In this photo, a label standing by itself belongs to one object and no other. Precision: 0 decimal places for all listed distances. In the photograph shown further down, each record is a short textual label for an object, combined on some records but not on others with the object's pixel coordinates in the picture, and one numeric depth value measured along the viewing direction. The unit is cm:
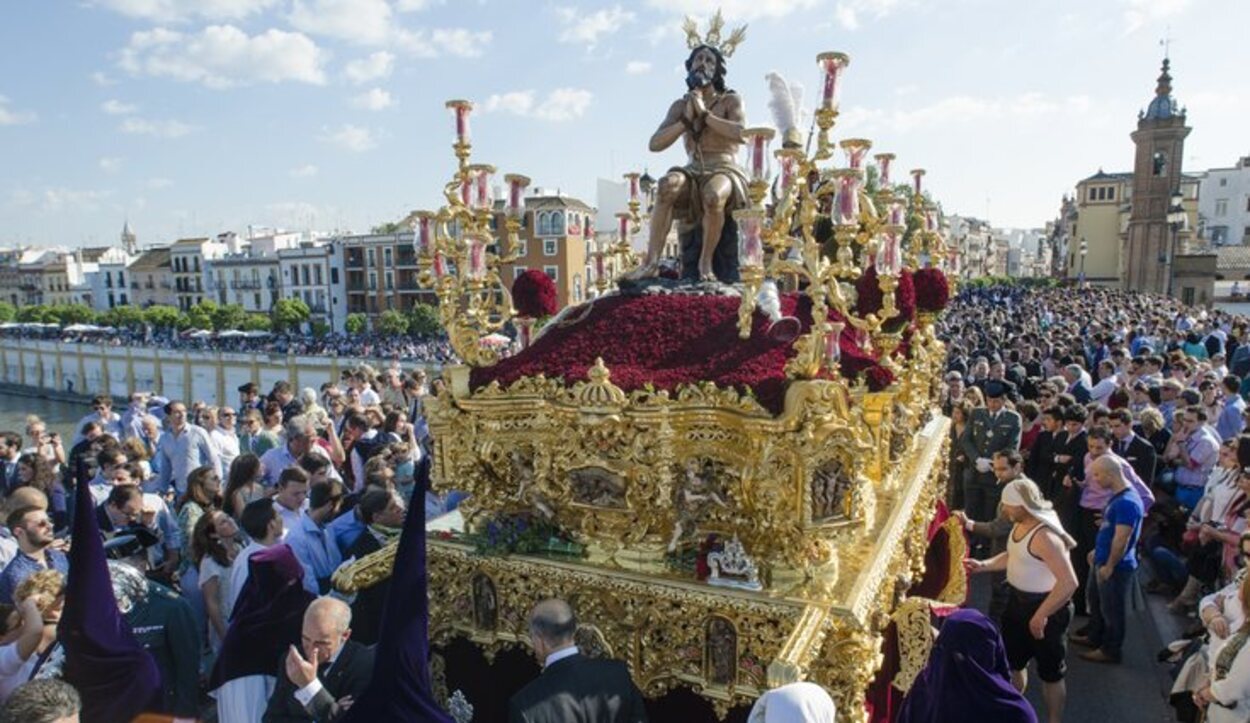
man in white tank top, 472
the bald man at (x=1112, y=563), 558
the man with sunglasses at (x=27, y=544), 439
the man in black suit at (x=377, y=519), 526
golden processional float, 420
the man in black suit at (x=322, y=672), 325
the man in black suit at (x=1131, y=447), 733
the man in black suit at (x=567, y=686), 322
